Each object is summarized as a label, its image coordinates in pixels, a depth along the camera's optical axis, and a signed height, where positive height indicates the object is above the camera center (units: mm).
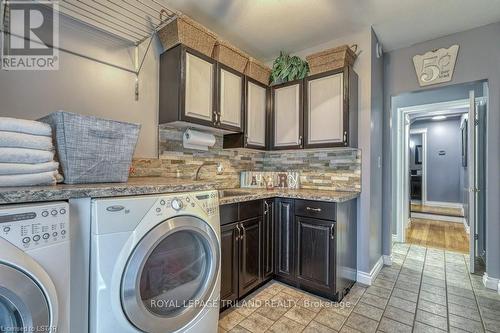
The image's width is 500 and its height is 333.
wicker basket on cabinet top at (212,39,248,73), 2104 +1050
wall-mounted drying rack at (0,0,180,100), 1566 +1096
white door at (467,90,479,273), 2605 -7
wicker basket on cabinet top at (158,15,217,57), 1798 +1063
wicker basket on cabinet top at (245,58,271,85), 2441 +1044
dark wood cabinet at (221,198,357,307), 1827 -689
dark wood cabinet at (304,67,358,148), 2238 +588
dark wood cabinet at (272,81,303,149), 2527 +584
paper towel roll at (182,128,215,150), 2092 +254
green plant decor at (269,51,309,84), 2528 +1086
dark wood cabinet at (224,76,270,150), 2439 +524
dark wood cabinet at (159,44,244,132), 1840 +658
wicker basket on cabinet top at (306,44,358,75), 2227 +1079
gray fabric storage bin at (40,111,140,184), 1093 +104
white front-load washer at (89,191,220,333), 948 -462
